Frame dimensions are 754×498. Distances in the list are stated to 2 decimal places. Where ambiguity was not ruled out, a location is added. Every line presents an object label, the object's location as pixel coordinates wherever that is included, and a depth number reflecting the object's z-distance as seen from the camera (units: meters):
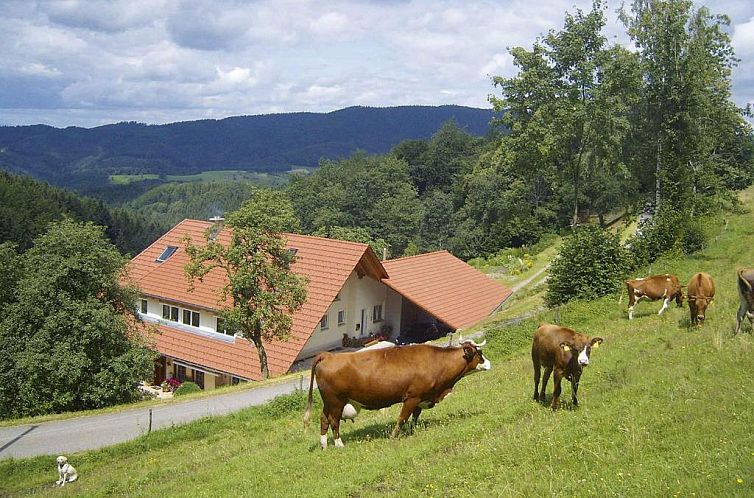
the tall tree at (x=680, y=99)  33.81
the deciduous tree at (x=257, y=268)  26.75
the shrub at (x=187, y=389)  31.02
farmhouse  33.88
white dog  14.74
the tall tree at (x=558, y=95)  36.09
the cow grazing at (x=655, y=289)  21.84
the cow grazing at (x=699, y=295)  17.28
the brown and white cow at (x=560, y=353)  11.57
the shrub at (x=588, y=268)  28.31
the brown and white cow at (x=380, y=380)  11.47
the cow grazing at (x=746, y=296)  14.77
